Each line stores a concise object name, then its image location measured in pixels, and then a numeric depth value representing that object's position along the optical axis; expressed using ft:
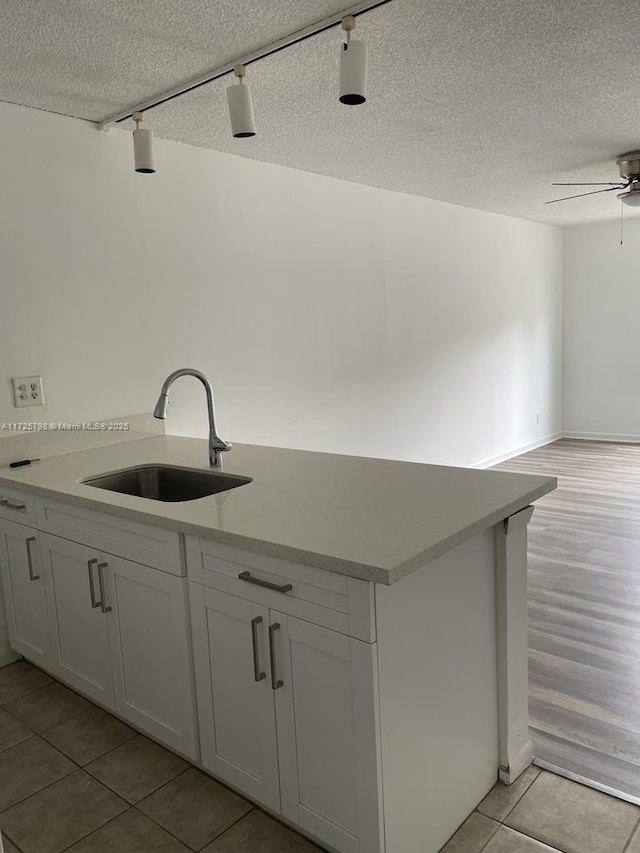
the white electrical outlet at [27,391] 8.60
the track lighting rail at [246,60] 6.50
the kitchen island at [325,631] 4.67
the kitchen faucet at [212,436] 7.65
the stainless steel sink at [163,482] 7.69
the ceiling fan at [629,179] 13.26
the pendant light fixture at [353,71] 5.74
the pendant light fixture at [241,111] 6.40
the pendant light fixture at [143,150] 8.26
